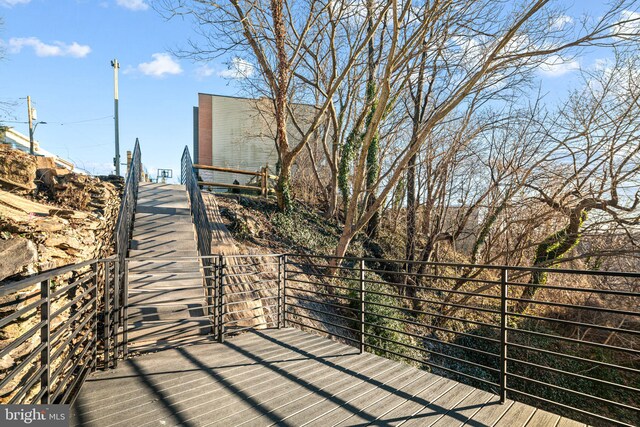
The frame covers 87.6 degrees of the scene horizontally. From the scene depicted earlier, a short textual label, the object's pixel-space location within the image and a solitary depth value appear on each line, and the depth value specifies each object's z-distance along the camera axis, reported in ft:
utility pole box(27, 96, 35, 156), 64.10
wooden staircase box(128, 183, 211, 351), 14.95
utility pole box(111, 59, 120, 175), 52.26
